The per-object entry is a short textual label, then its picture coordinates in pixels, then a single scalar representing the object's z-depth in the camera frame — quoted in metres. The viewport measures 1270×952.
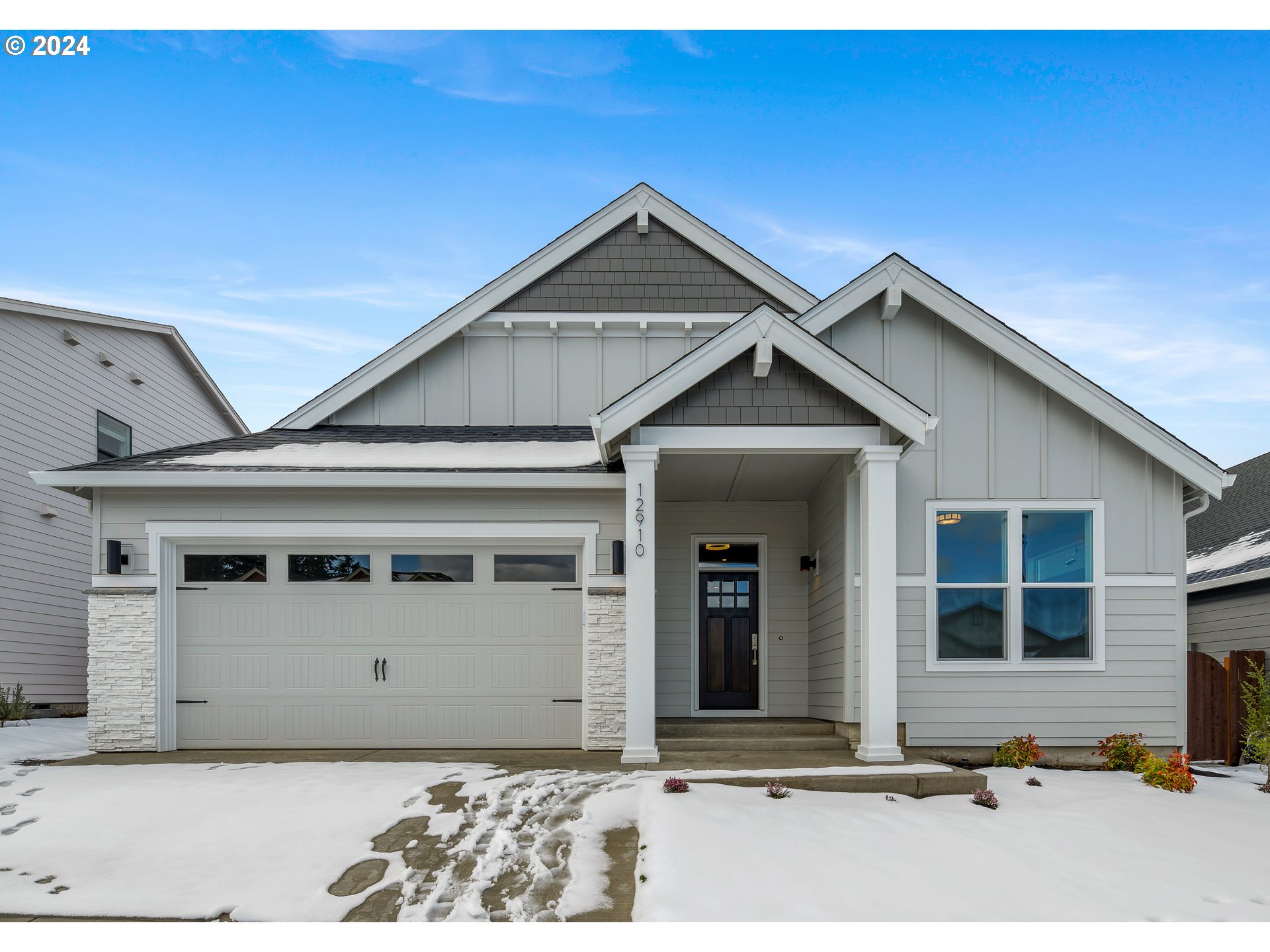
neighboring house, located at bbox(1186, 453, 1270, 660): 12.14
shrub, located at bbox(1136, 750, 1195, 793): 7.71
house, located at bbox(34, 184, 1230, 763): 8.84
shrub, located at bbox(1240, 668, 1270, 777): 8.57
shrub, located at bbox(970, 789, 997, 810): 6.57
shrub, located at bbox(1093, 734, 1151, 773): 8.53
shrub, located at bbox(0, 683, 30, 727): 11.42
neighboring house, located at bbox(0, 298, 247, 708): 12.71
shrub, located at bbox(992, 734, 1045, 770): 8.51
